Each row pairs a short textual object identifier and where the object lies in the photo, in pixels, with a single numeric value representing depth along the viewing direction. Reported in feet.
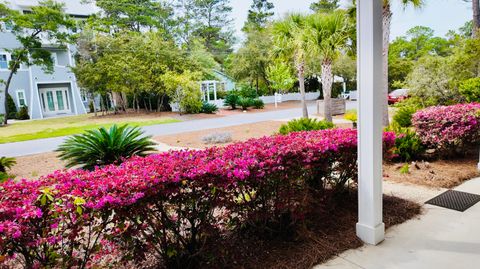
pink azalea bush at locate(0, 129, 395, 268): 5.15
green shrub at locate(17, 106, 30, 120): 59.47
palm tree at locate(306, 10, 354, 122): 28.02
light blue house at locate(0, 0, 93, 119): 56.03
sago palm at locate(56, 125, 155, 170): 16.35
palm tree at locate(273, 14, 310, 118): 29.68
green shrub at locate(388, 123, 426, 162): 16.02
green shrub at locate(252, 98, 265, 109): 64.28
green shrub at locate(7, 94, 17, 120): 59.31
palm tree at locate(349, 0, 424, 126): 25.23
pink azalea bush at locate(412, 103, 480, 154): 14.92
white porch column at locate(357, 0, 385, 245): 7.16
